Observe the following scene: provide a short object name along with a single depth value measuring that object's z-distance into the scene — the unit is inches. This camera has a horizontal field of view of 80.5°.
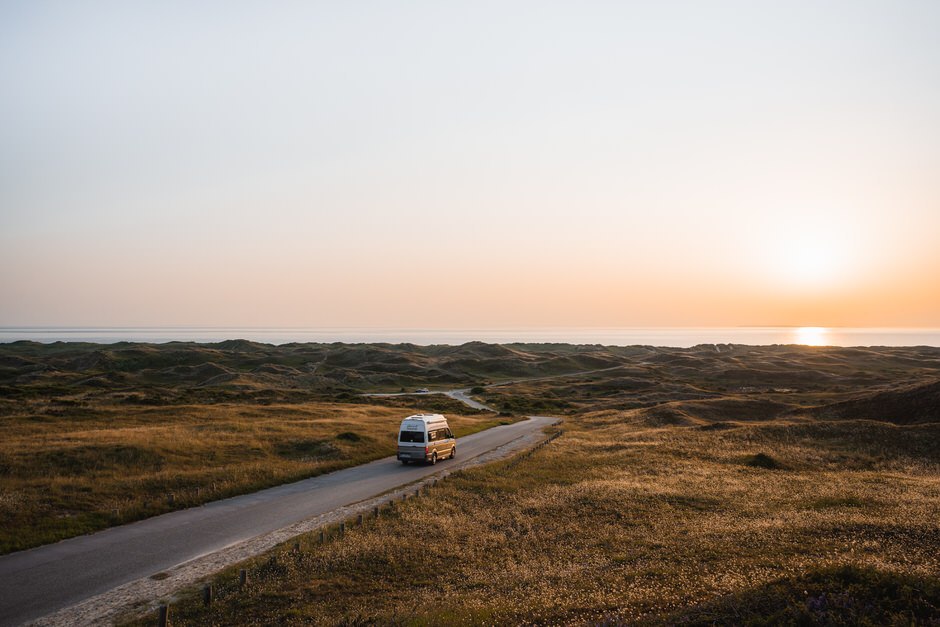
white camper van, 1502.2
